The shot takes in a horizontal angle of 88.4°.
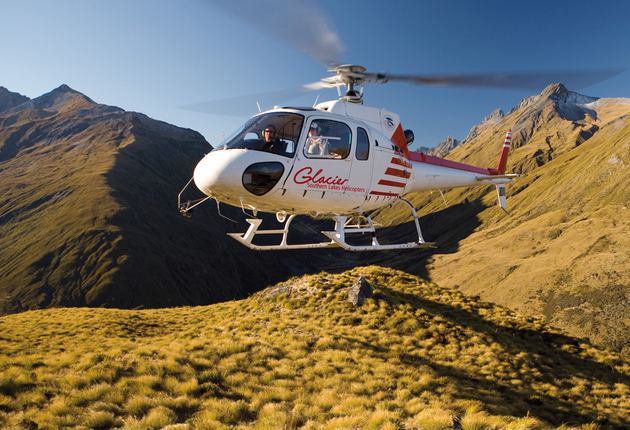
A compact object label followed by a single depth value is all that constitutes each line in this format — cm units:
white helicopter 1156
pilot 1173
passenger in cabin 1230
